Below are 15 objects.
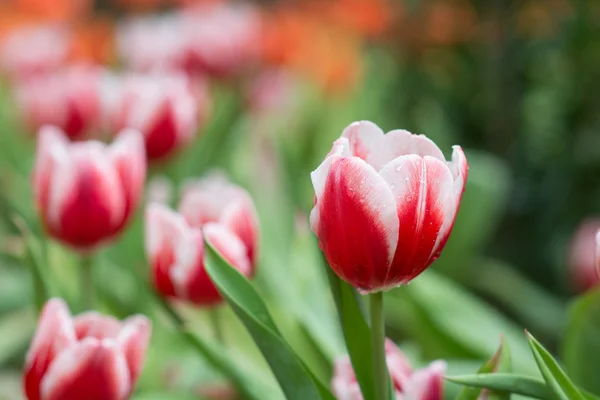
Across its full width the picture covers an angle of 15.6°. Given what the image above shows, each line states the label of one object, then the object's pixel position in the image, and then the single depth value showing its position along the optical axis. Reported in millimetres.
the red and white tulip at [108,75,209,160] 1178
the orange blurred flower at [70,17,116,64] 2226
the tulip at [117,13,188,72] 1638
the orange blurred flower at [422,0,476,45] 2503
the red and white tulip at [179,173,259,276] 995
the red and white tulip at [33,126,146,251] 1016
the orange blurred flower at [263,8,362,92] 2169
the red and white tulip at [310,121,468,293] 870
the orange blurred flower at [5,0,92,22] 2503
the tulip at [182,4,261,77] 1652
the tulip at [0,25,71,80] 1795
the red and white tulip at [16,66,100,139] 1272
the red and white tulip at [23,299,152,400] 915
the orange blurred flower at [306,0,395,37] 2618
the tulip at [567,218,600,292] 1397
